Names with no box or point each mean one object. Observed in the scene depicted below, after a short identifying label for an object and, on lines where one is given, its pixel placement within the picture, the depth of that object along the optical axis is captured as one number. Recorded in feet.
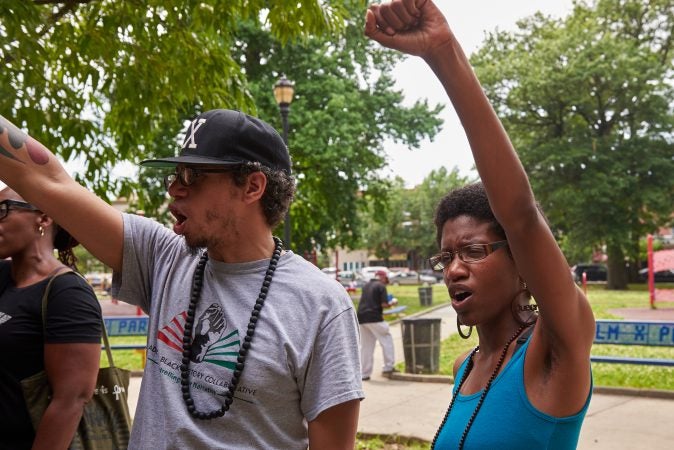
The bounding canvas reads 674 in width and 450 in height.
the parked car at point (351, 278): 163.75
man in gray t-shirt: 6.49
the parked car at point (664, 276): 144.15
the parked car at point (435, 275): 205.93
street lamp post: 43.55
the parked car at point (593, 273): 165.07
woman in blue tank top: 4.91
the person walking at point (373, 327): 39.88
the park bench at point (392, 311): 68.17
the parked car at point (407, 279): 201.05
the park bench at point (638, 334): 30.94
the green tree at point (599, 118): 117.29
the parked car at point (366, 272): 200.25
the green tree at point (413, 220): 224.33
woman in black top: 8.46
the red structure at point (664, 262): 93.61
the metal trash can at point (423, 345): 39.32
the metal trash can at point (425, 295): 97.81
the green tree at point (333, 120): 66.95
